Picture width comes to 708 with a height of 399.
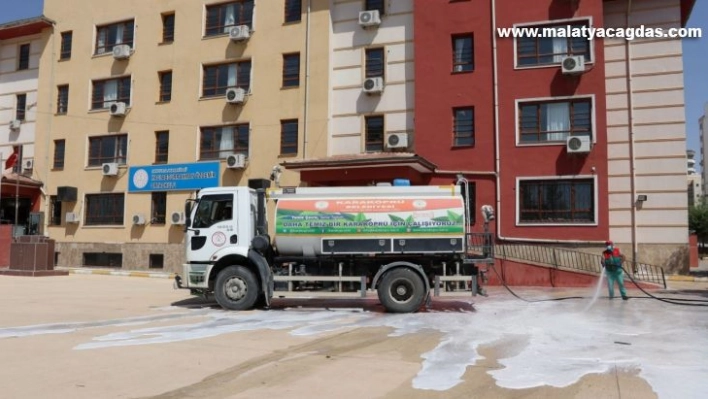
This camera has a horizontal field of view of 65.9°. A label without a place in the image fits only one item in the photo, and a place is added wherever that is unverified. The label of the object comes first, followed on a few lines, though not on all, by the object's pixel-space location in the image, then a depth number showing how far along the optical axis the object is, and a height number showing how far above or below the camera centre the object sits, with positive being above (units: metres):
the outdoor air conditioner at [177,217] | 25.88 +0.86
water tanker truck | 12.62 -0.15
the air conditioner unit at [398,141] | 22.47 +3.98
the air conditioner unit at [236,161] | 24.81 +3.40
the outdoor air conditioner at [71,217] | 28.31 +0.88
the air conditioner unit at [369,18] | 23.53 +9.47
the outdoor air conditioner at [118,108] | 27.84 +6.44
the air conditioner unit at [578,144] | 20.14 +3.52
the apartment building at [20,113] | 29.58 +6.88
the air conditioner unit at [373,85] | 23.27 +6.49
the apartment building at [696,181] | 112.84 +12.64
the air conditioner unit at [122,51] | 28.11 +9.44
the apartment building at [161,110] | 25.02 +6.17
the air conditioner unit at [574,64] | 20.44 +6.55
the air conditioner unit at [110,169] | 27.66 +3.31
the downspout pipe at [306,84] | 24.28 +6.85
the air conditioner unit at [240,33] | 25.62 +9.52
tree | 49.66 +1.82
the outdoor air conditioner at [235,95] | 25.20 +6.49
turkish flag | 28.94 +3.86
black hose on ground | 13.92 -1.59
